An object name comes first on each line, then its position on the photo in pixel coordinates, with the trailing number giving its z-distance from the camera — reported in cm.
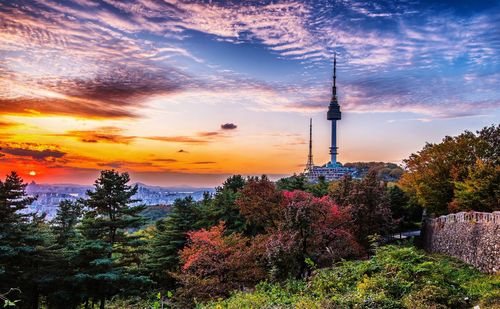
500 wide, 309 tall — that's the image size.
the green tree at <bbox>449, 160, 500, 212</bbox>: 1917
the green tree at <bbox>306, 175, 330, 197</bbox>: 3328
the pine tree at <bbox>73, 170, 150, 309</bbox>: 2081
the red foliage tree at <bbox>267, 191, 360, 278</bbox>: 1845
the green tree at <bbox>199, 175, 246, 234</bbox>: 2839
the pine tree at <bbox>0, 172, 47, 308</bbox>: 1950
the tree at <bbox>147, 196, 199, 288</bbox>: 2686
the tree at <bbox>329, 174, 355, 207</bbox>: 2526
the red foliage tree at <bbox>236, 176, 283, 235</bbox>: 2358
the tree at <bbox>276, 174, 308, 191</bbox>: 3341
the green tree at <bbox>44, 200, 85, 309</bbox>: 2084
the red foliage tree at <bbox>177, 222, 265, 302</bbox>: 1920
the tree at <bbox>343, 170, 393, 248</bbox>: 2391
